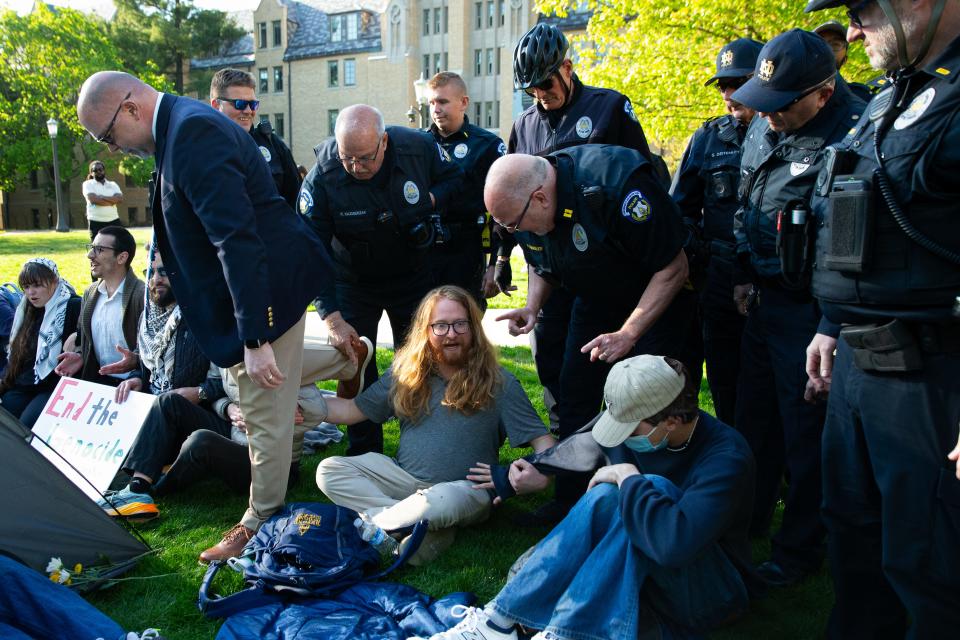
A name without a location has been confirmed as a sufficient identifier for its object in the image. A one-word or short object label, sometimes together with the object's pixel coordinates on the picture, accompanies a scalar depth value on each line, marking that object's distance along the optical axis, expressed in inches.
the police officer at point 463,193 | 206.2
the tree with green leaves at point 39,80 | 1489.9
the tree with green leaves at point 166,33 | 1790.1
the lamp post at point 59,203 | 1188.5
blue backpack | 130.7
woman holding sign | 214.8
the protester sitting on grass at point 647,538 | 103.2
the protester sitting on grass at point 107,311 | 208.7
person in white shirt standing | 570.3
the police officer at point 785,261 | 119.9
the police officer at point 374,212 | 170.1
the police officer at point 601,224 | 135.3
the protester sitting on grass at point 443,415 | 154.7
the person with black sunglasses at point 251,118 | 211.5
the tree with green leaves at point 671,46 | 421.4
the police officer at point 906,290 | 83.5
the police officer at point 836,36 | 177.9
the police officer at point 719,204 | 157.1
